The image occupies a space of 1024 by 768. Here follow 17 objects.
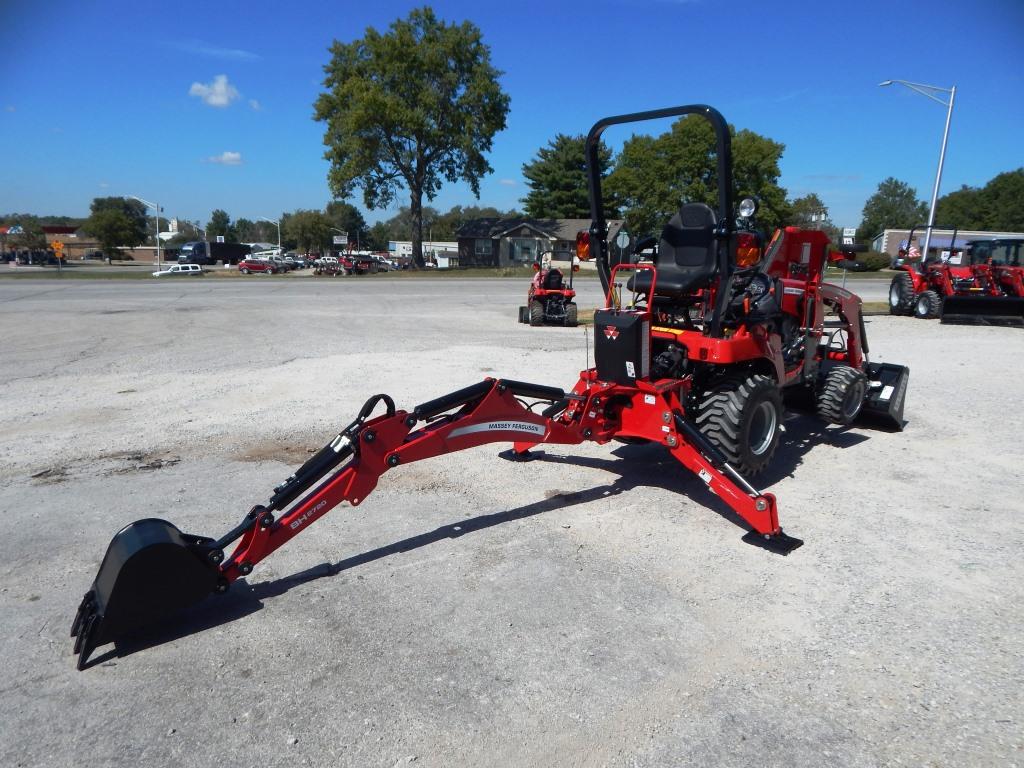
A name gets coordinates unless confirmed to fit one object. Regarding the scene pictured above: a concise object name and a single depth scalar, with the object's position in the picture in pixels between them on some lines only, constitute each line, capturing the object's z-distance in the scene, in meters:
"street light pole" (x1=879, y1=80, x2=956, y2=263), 24.57
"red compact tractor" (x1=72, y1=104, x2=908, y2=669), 3.51
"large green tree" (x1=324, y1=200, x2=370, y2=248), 107.81
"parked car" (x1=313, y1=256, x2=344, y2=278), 51.81
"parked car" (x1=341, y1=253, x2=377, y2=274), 53.09
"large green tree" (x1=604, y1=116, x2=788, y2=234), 50.50
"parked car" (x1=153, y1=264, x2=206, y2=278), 50.63
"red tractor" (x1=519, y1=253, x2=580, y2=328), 16.91
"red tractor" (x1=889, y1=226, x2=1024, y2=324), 16.61
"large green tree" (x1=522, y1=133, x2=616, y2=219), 68.31
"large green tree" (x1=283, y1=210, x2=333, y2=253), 93.50
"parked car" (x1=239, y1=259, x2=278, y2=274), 56.34
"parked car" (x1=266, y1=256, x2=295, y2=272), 59.08
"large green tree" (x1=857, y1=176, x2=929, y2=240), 125.75
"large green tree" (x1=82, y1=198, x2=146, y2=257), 85.75
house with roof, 63.34
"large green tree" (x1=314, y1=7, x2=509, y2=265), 48.78
